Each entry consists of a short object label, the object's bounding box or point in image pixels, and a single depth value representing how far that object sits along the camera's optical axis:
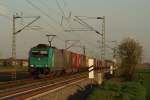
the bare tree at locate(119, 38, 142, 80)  68.57
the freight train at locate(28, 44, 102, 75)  43.34
